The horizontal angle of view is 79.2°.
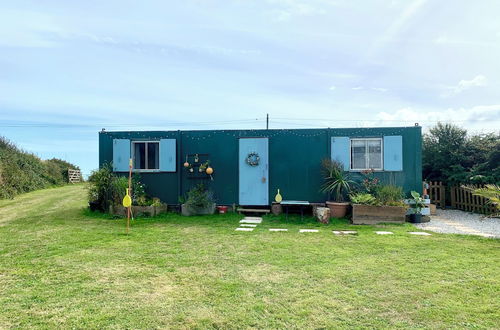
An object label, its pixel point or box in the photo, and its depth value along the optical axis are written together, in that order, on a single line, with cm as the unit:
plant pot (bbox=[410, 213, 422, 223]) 781
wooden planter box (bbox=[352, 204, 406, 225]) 751
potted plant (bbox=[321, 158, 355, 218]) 810
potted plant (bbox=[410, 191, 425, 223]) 782
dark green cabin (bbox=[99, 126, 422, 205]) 868
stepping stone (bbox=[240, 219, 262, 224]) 764
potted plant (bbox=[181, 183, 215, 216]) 860
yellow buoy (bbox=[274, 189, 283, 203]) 852
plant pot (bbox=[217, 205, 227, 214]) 891
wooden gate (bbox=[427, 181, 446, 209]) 1102
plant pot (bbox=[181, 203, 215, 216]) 868
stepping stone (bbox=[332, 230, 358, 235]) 612
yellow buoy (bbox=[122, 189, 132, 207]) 635
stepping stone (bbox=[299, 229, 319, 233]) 633
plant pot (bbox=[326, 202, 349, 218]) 808
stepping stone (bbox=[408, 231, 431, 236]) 605
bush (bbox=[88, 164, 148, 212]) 862
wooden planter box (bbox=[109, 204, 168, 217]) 844
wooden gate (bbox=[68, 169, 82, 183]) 2158
